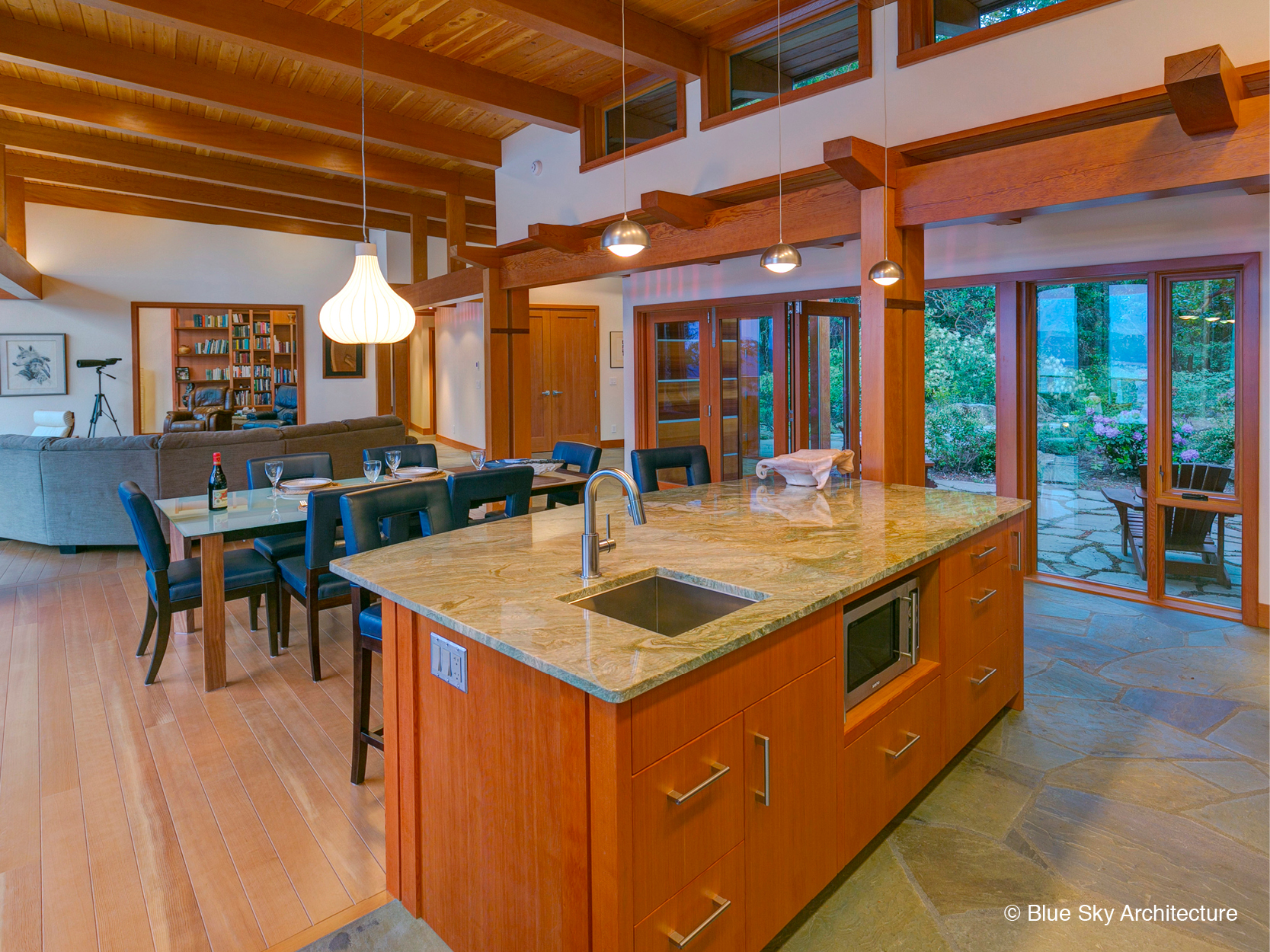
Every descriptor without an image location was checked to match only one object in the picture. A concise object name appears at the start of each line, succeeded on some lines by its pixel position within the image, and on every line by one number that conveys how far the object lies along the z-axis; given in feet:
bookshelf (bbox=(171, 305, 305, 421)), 39.75
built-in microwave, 6.69
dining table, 10.79
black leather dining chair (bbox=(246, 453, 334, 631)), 13.45
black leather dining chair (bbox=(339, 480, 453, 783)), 8.51
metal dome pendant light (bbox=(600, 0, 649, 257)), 9.93
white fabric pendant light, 13.00
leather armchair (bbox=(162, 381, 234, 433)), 30.73
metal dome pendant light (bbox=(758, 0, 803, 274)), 11.66
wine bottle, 11.97
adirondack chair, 13.99
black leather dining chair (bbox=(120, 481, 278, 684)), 10.61
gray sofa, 18.42
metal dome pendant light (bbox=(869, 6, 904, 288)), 11.42
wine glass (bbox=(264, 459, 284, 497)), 13.15
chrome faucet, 6.23
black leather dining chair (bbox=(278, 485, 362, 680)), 10.36
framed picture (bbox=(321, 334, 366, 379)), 34.86
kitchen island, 4.57
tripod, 31.01
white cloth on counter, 11.69
